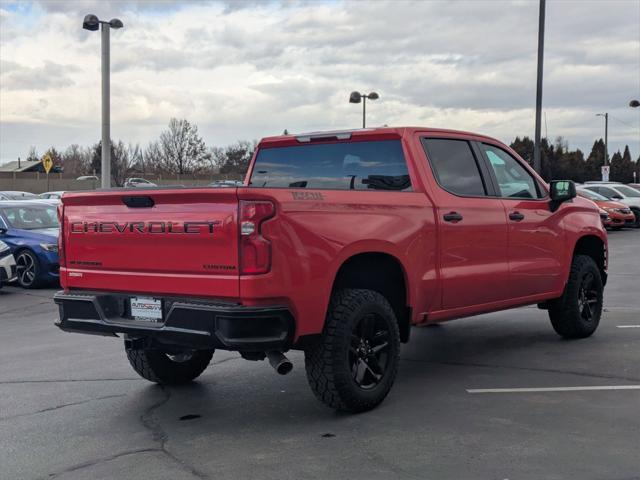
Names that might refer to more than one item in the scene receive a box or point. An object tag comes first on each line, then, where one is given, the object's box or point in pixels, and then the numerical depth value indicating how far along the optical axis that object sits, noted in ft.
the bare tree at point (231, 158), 311.27
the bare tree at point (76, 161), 366.22
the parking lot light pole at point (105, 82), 69.97
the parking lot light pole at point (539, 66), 74.08
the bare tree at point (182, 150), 284.39
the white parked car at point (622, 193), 100.73
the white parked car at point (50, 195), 99.84
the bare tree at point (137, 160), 309.01
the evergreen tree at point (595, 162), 318.04
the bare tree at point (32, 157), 451.94
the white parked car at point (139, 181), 197.26
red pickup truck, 17.15
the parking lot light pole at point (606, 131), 197.40
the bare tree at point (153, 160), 291.05
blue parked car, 46.96
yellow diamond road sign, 107.55
